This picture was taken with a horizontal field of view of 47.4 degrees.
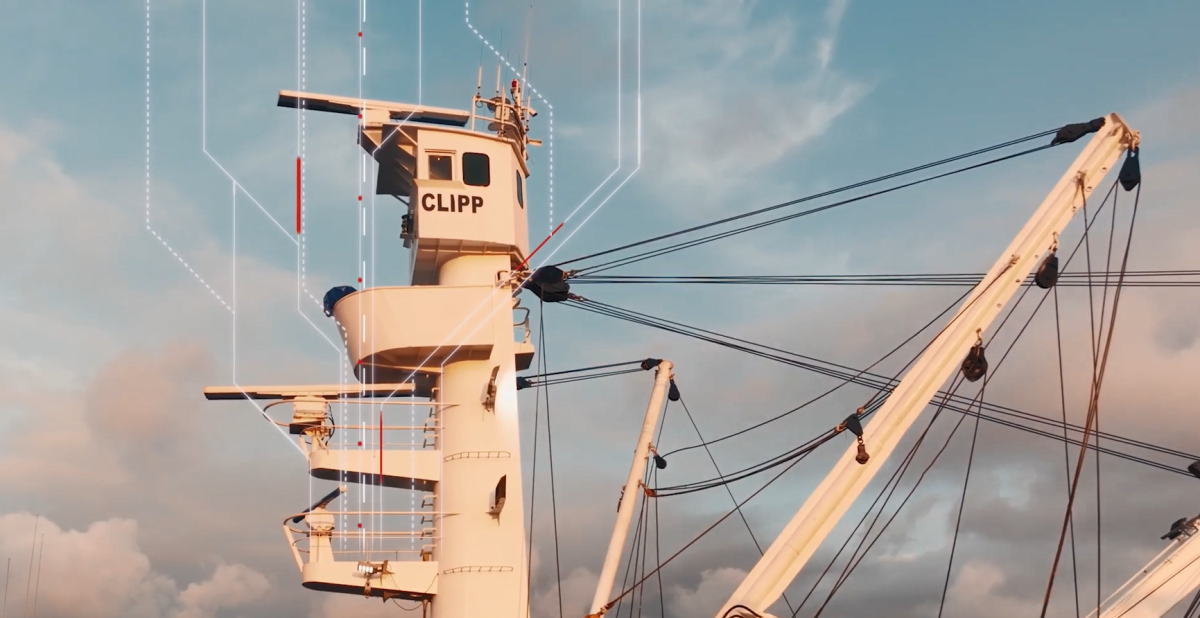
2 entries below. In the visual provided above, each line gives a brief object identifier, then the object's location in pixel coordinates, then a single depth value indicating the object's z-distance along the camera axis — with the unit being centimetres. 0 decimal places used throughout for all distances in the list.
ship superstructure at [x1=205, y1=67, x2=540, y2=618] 3325
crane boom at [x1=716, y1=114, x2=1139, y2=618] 2791
